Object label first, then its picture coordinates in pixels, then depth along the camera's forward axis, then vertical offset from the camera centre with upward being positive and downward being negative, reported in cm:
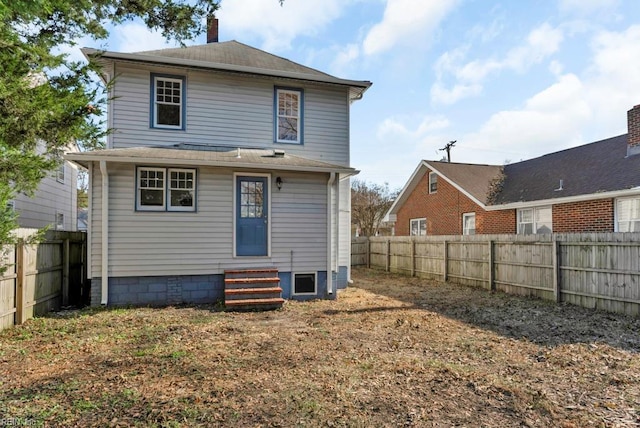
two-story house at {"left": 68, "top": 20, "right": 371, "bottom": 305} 859 +109
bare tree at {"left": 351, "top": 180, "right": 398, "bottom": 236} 3058 +173
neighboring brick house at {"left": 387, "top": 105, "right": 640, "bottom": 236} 1188 +131
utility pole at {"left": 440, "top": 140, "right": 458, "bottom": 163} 3581 +754
